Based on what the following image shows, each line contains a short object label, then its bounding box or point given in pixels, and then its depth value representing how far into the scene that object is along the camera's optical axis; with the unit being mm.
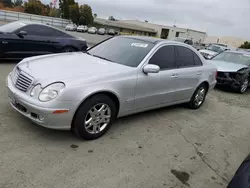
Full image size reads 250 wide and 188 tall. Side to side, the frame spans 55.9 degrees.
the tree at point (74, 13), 55444
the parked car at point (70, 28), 42969
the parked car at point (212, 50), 18086
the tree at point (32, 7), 59094
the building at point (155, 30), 70062
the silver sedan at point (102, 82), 3156
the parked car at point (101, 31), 47469
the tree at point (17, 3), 85200
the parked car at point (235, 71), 8180
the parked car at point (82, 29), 44719
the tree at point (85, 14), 57091
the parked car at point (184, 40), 21627
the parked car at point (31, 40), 7331
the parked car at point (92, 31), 46456
